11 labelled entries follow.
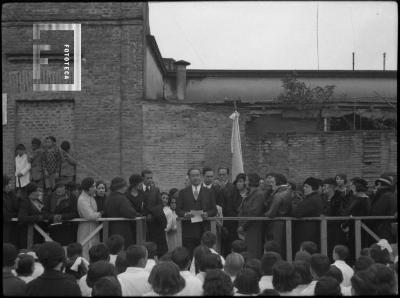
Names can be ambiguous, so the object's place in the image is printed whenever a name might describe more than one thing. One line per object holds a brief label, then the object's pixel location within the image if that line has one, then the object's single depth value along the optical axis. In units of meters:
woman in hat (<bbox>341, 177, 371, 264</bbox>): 11.27
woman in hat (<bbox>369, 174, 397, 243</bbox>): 11.13
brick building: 18.61
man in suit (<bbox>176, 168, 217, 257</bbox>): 11.36
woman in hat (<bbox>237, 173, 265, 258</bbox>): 11.32
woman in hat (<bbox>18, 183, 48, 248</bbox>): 11.11
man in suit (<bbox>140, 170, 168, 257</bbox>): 11.12
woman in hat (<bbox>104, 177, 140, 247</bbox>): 10.84
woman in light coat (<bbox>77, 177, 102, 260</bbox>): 11.10
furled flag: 17.92
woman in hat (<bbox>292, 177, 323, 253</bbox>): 11.03
